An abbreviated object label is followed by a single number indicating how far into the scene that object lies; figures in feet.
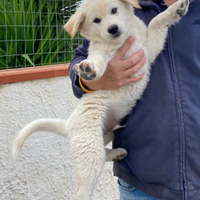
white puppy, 2.47
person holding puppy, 2.17
